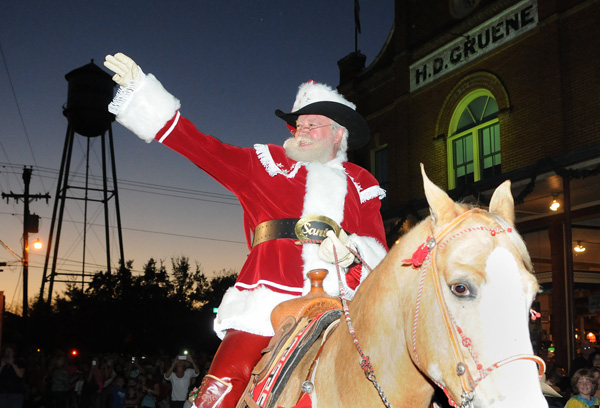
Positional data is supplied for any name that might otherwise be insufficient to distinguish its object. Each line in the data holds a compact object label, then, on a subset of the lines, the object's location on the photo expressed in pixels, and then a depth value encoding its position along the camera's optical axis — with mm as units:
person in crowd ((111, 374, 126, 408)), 14547
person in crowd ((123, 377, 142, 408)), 14586
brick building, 12672
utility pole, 28688
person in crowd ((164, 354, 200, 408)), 12789
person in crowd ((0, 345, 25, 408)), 11148
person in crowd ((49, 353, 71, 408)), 15609
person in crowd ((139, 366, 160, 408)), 13688
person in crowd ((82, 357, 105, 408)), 15616
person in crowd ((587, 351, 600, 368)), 8711
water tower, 26516
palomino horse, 1736
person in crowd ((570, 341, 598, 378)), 9306
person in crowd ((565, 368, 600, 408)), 7094
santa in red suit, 3066
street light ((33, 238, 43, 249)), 24422
